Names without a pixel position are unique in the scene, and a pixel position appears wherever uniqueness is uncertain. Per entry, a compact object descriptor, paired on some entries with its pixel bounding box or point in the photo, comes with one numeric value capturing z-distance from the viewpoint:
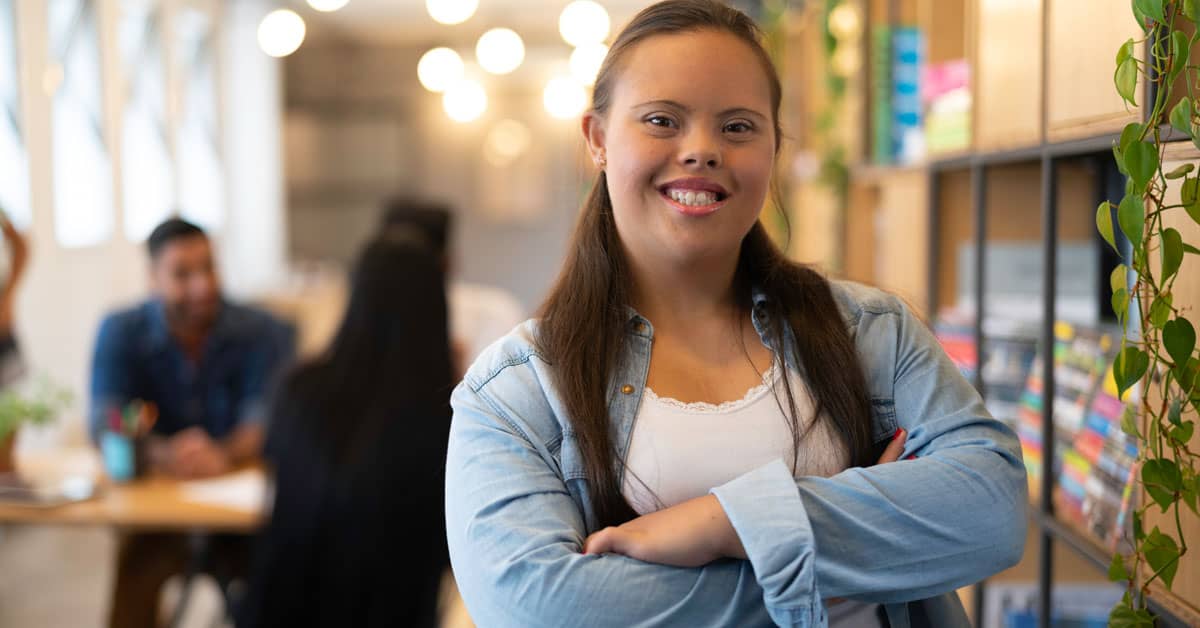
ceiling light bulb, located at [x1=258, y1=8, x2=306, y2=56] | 5.59
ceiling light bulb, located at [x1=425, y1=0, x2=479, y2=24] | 4.68
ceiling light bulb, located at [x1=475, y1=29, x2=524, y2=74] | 5.73
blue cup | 2.99
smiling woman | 1.11
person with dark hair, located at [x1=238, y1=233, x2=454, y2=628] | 2.29
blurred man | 3.50
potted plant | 2.84
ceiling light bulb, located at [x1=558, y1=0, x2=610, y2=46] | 5.14
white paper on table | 2.84
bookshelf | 1.63
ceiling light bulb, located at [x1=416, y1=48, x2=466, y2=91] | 6.80
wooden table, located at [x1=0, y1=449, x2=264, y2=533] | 2.69
